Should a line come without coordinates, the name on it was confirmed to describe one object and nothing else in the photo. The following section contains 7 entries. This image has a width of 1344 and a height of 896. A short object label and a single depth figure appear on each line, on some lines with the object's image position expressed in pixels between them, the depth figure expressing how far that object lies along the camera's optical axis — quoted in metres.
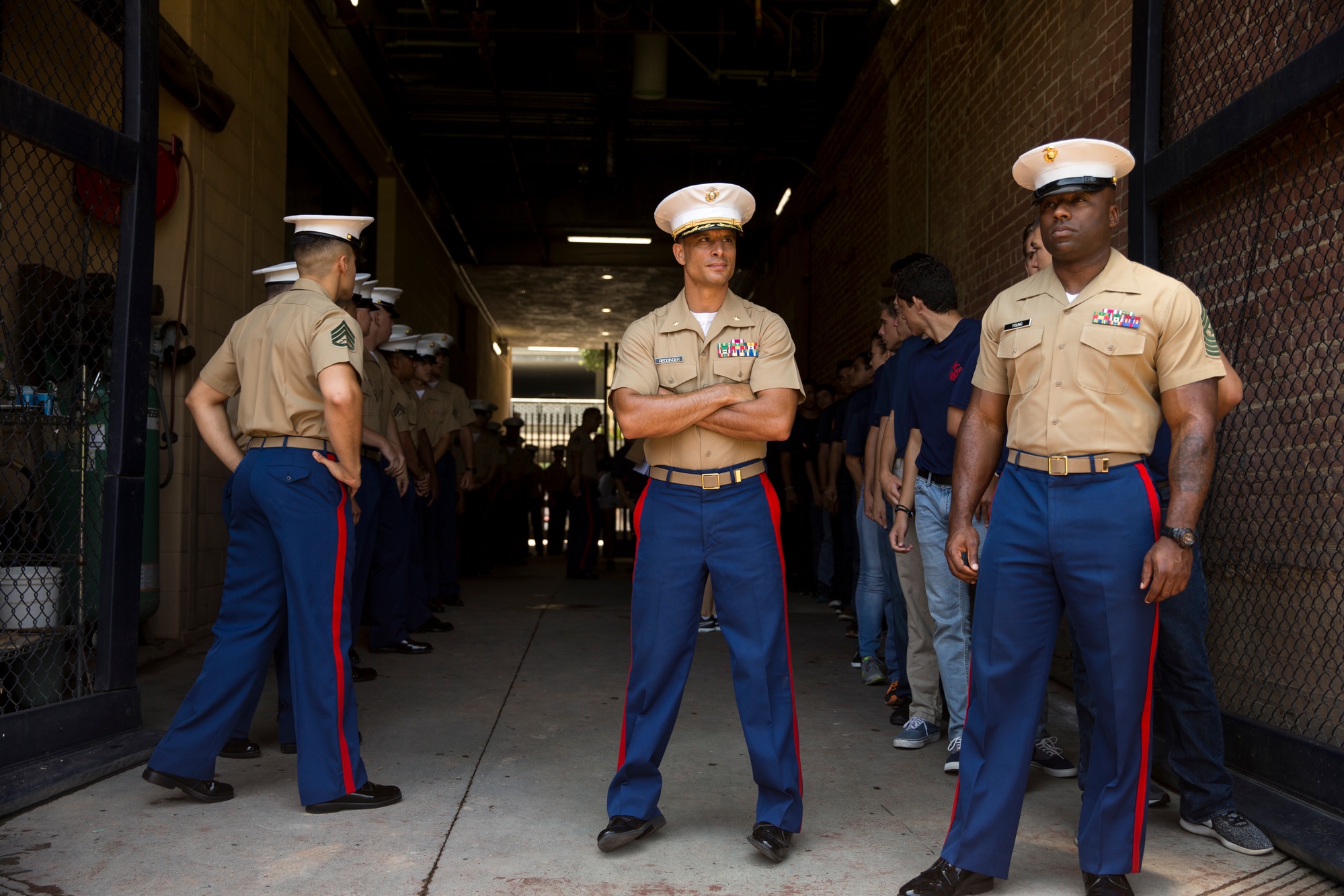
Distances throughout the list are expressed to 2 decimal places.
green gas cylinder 5.16
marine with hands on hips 3.13
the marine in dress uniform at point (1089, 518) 2.48
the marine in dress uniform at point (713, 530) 2.82
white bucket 3.84
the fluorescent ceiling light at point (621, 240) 14.87
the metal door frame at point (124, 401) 3.50
